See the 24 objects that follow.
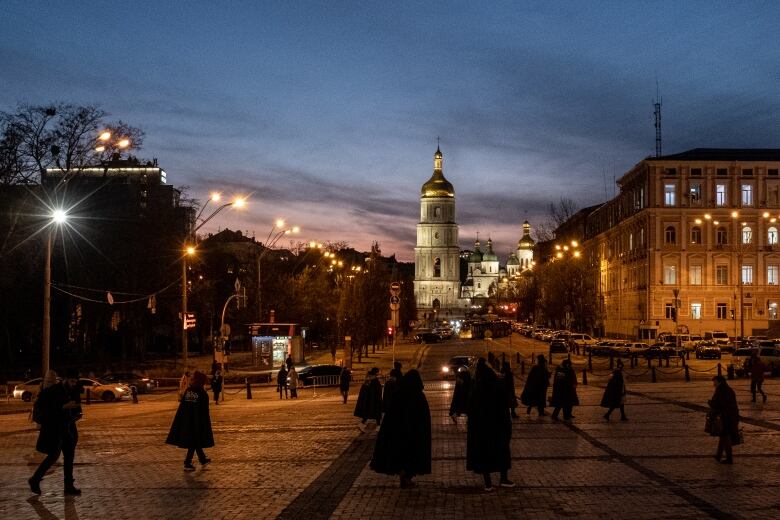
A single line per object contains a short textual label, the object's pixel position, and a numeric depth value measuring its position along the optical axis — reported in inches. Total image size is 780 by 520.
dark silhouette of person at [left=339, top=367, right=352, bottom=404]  1172.5
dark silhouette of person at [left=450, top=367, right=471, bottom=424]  830.5
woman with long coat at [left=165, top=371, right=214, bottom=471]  573.9
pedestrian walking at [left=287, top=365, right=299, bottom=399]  1406.3
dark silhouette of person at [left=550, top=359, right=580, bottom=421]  873.5
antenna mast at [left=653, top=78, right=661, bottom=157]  3552.4
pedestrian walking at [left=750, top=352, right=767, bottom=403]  1075.9
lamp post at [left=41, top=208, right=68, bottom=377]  1098.1
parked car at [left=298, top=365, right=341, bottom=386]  1740.9
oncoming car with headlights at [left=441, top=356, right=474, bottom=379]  1738.4
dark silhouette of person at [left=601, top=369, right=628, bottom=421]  863.1
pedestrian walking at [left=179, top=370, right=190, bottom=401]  1024.9
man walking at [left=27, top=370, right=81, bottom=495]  512.1
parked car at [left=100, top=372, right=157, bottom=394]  1624.0
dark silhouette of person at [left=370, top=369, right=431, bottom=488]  494.6
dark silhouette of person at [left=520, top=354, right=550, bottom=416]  915.4
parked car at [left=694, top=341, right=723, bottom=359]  2241.6
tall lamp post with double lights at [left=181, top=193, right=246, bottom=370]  1376.0
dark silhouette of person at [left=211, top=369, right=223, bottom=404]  1302.9
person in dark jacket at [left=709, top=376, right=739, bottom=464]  586.6
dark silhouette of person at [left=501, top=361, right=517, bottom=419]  844.3
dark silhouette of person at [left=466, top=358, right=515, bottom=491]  489.4
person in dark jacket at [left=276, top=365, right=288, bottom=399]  1443.2
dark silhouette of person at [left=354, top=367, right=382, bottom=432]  821.2
